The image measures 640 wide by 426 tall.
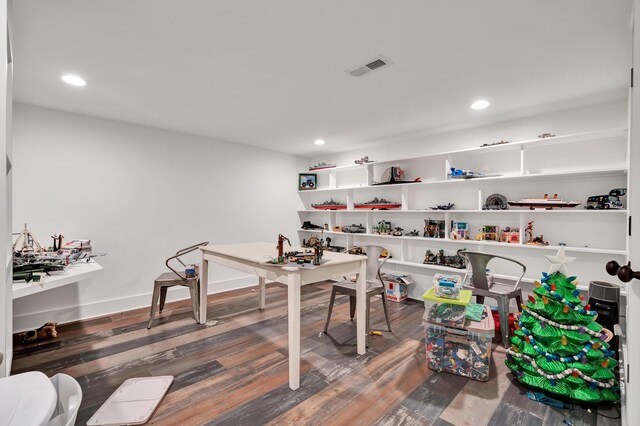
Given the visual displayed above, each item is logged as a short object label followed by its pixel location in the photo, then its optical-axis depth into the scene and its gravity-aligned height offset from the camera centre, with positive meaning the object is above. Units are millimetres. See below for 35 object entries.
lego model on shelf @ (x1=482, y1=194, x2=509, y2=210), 3477 +74
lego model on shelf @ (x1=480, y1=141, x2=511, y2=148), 3345 +770
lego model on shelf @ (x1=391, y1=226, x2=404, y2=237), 4341 -325
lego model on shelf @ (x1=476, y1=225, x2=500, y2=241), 3517 -294
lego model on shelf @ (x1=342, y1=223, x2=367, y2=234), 4887 -325
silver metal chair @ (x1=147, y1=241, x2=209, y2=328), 3160 -826
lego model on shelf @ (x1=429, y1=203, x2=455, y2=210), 3871 +30
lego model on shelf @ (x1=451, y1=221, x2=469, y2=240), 3742 -276
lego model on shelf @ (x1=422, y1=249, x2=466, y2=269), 3756 -665
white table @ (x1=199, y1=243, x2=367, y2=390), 2078 -497
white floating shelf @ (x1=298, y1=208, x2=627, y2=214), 2778 -22
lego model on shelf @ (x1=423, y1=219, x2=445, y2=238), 3984 -267
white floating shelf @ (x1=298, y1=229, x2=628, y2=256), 2797 -400
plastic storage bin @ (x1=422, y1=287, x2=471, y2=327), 2183 -791
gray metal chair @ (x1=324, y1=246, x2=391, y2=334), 2873 -760
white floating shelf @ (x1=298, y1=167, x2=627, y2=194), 2796 +352
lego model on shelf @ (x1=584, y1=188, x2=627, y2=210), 2773 +83
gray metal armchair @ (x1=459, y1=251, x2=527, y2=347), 2729 -784
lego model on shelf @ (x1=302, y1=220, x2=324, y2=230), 5608 -312
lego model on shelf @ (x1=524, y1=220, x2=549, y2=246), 3197 -326
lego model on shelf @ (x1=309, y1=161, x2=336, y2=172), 5211 +781
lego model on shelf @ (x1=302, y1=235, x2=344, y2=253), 5112 -609
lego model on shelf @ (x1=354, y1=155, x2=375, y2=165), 4574 +754
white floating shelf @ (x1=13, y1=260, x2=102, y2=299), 1903 -501
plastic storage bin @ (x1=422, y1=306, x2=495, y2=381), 2160 -1049
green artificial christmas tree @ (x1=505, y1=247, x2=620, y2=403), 1870 -913
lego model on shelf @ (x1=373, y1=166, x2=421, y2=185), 4301 +487
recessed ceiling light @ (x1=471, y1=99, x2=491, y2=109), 2957 +1076
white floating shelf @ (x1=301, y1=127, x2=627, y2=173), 2779 +712
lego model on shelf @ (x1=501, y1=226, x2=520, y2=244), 3363 -299
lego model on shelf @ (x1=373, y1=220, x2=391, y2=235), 4562 -287
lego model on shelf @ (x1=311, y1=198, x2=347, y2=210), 5162 +79
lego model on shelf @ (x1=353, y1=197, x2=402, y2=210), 4426 +73
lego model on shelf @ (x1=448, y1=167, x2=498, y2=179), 3592 +436
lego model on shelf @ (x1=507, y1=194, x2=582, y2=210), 2994 +64
